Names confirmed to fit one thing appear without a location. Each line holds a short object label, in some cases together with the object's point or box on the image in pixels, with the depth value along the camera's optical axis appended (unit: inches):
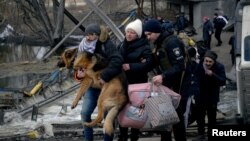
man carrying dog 530.2
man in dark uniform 510.2
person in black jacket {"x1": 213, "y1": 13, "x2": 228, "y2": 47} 1979.9
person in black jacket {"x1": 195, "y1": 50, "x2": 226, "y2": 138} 637.3
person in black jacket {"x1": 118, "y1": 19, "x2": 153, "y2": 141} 545.1
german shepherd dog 533.9
